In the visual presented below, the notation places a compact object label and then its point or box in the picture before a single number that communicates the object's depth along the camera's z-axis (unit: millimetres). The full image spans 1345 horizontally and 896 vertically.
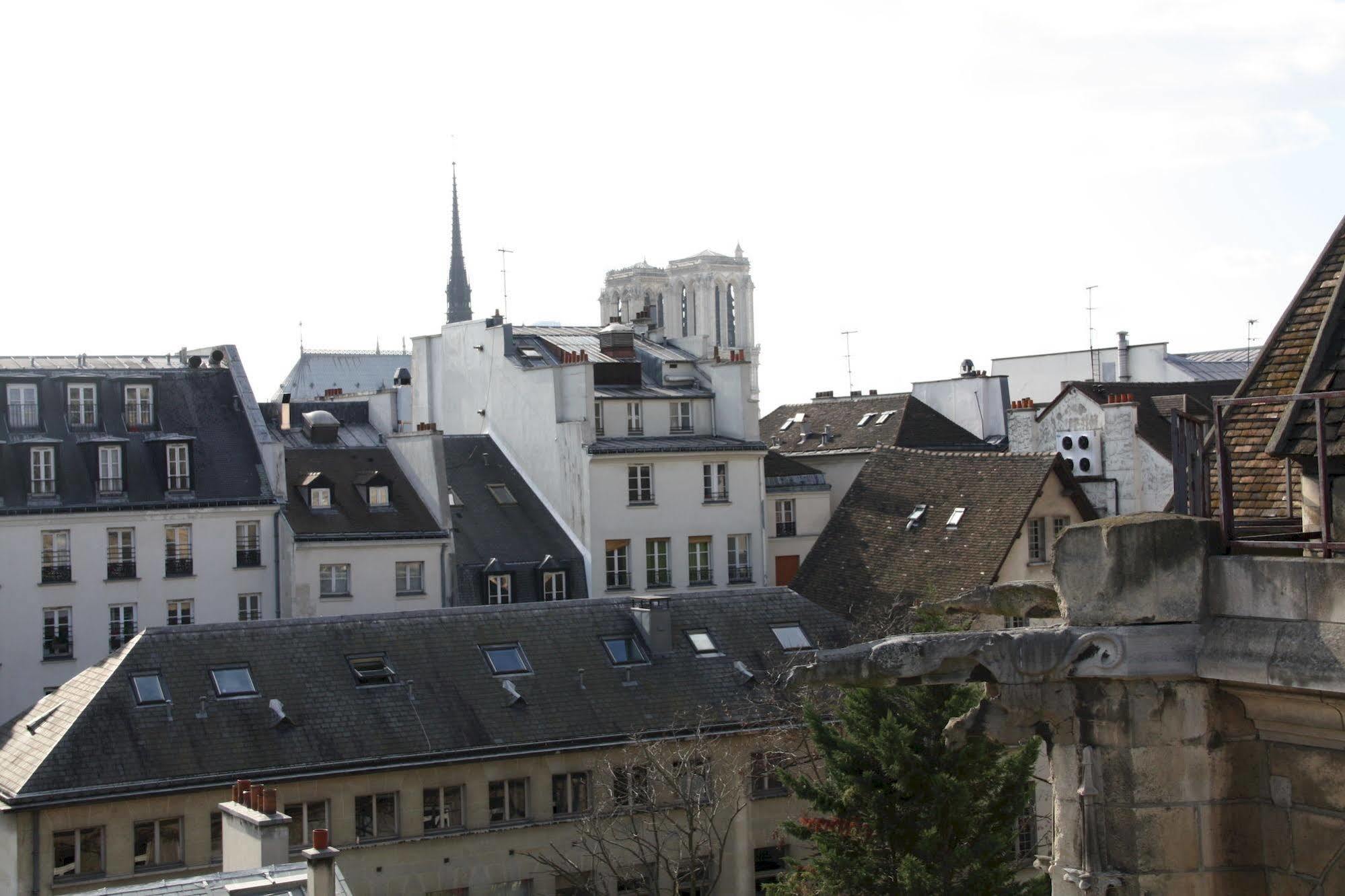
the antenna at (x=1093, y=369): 82938
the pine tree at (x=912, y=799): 29922
